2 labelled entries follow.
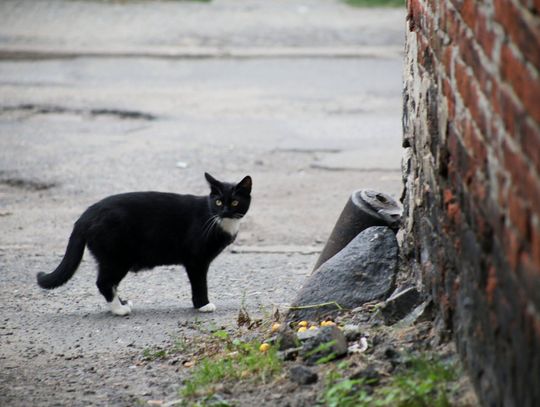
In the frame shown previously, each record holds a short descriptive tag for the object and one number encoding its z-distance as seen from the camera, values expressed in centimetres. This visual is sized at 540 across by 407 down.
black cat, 1256
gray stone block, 1077
